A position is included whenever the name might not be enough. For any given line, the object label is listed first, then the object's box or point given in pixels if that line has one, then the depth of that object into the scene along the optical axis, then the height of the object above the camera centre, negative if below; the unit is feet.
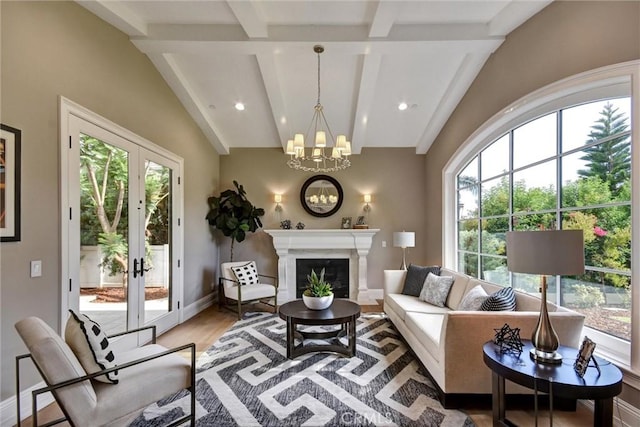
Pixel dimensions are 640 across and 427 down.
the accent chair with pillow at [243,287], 15.60 -3.81
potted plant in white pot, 11.17 -2.99
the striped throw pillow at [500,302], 8.70 -2.53
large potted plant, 17.70 +0.07
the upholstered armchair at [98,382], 5.27 -3.29
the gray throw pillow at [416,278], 14.34 -3.02
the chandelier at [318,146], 10.97 +2.53
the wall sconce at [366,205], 19.44 +0.63
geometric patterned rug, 7.29 -4.87
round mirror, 19.61 +1.22
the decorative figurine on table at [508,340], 6.73 -2.87
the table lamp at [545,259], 5.88 -0.88
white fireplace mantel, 18.71 -1.78
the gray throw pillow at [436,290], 12.73 -3.18
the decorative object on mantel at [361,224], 18.90 -0.57
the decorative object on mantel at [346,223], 19.34 -0.51
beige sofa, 7.40 -3.14
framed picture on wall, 6.98 +0.76
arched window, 7.41 +0.90
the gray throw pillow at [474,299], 9.53 -2.71
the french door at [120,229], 9.11 -0.48
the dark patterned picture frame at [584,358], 5.74 -2.76
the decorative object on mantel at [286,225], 19.17 -0.62
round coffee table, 10.24 -3.57
